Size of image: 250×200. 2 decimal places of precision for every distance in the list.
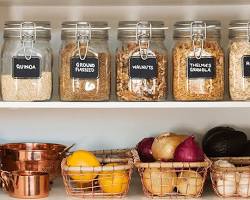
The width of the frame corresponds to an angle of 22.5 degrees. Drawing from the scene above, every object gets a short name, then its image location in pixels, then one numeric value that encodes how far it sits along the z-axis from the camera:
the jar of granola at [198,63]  1.28
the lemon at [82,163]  1.26
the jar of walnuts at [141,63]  1.28
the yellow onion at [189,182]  1.26
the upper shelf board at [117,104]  1.26
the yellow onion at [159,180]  1.25
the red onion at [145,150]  1.38
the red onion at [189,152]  1.27
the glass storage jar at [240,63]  1.29
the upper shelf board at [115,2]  1.41
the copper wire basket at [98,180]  1.25
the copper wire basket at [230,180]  1.26
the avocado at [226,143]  1.39
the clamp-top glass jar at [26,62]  1.28
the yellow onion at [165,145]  1.31
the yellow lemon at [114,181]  1.26
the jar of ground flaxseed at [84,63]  1.28
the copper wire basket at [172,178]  1.24
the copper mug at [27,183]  1.27
